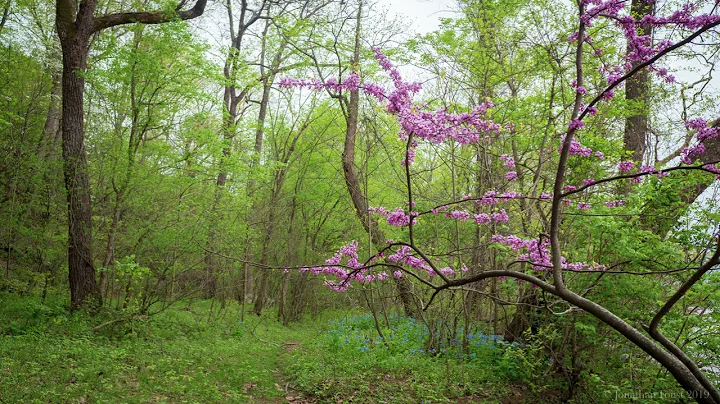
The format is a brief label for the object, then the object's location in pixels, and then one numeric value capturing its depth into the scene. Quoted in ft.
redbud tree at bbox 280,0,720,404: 6.48
